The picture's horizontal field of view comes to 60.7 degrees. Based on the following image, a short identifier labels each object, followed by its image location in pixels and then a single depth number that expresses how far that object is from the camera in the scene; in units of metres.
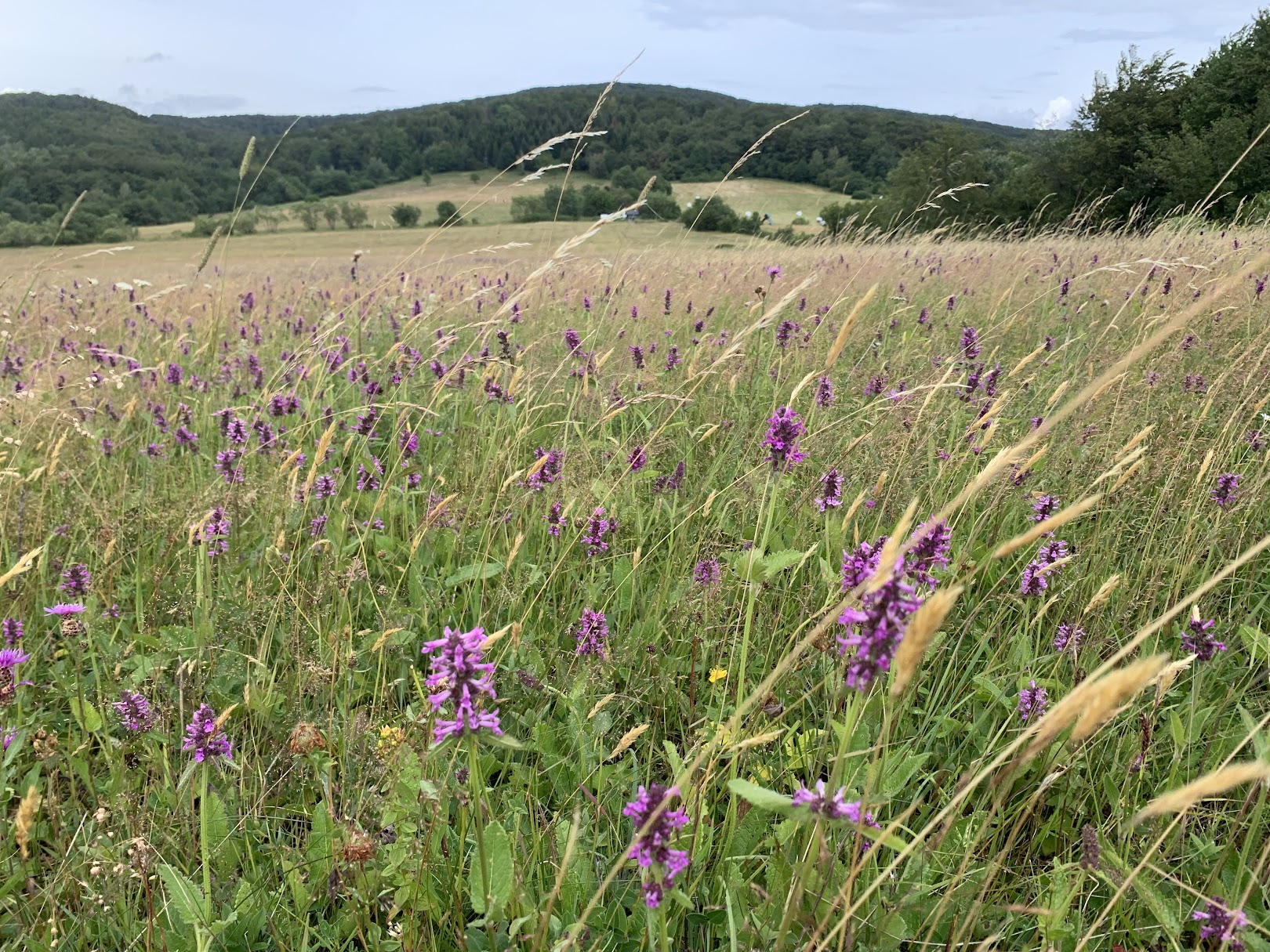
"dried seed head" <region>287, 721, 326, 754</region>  0.58
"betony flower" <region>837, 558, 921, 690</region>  0.43
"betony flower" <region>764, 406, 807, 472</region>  0.62
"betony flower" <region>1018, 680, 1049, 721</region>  0.62
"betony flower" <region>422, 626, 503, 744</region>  0.46
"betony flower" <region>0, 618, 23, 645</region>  0.64
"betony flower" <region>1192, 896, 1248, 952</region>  0.47
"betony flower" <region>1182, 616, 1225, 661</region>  0.62
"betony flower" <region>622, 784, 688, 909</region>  0.46
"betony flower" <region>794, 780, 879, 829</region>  0.44
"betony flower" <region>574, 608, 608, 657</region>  0.70
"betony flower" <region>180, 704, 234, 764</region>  0.55
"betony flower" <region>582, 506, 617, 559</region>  0.79
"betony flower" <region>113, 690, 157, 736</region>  0.60
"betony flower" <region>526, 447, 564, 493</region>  0.88
